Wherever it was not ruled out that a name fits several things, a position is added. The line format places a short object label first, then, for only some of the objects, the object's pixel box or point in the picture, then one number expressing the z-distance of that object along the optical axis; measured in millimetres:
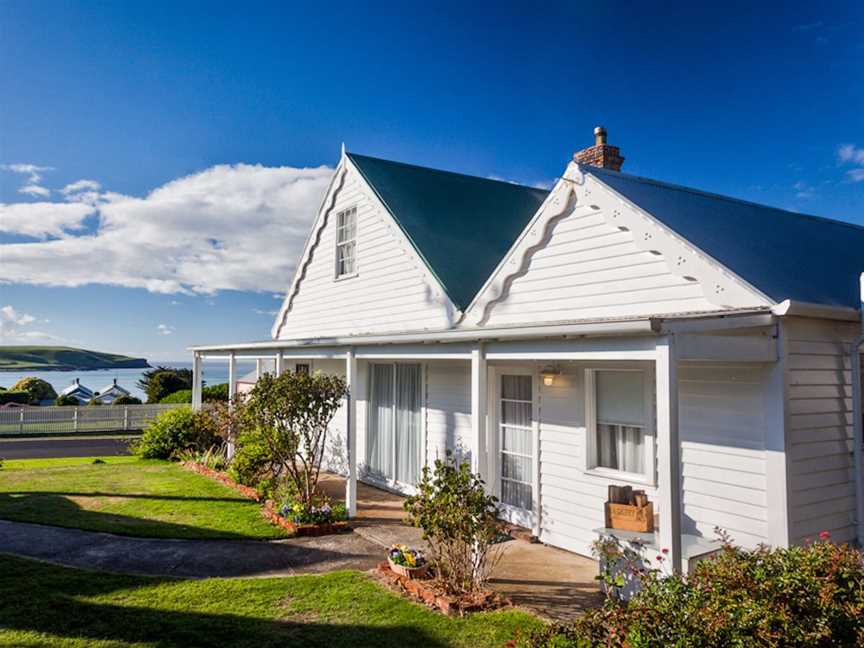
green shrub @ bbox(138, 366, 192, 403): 29812
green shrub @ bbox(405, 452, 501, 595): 6457
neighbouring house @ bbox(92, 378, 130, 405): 34194
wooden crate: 7012
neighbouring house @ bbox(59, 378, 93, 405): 36072
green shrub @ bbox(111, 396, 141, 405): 28630
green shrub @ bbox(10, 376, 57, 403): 33981
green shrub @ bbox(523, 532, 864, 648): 3479
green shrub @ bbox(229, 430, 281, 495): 12391
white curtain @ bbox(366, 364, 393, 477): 12758
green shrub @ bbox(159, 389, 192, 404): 27509
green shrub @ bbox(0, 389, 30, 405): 32031
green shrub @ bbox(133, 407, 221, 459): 17141
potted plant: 7023
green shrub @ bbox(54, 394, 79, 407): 31094
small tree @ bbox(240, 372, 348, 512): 10055
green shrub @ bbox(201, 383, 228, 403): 26550
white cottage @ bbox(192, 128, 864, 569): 6168
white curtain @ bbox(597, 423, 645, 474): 7727
